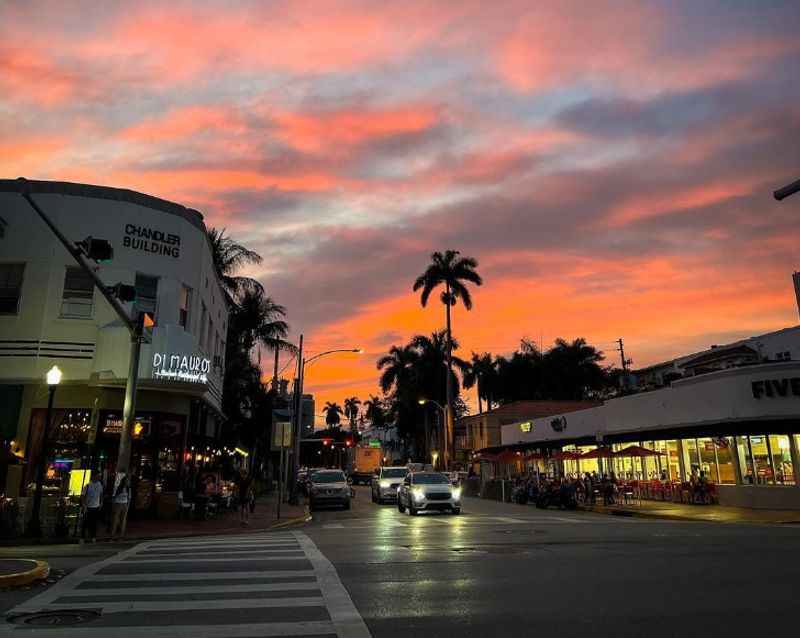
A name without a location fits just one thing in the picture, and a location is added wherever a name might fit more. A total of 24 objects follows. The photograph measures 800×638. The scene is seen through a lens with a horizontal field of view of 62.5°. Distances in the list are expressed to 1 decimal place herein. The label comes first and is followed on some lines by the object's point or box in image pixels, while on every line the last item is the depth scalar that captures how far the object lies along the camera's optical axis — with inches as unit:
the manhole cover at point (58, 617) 301.0
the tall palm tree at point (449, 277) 2586.1
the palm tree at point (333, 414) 7278.5
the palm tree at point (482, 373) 3597.4
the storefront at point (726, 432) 1055.6
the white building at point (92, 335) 896.9
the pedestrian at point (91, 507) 701.3
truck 2645.2
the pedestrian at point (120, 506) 722.8
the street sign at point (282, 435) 1103.0
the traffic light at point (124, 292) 673.6
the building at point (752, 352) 1806.1
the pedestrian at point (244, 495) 904.3
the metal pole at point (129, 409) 721.0
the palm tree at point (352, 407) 7834.6
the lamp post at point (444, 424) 2886.6
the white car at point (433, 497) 1055.0
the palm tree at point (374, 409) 5388.8
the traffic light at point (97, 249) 618.8
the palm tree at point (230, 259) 1776.6
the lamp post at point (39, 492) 708.7
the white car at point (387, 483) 1473.5
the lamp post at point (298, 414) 1511.2
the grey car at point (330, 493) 1314.0
